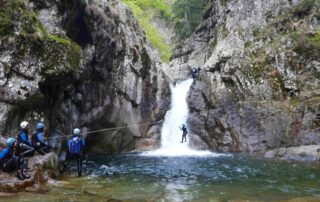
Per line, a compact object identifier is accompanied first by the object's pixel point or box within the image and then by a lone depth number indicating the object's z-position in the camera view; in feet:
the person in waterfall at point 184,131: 114.95
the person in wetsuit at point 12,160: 44.93
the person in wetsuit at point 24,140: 49.43
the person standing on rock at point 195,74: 126.99
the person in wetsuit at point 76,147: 58.27
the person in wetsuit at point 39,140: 54.34
